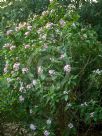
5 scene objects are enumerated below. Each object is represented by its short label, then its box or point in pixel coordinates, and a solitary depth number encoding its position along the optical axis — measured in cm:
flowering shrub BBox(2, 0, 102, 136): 233
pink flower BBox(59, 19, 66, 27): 256
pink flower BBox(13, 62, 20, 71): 243
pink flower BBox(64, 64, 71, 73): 228
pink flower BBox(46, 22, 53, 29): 254
